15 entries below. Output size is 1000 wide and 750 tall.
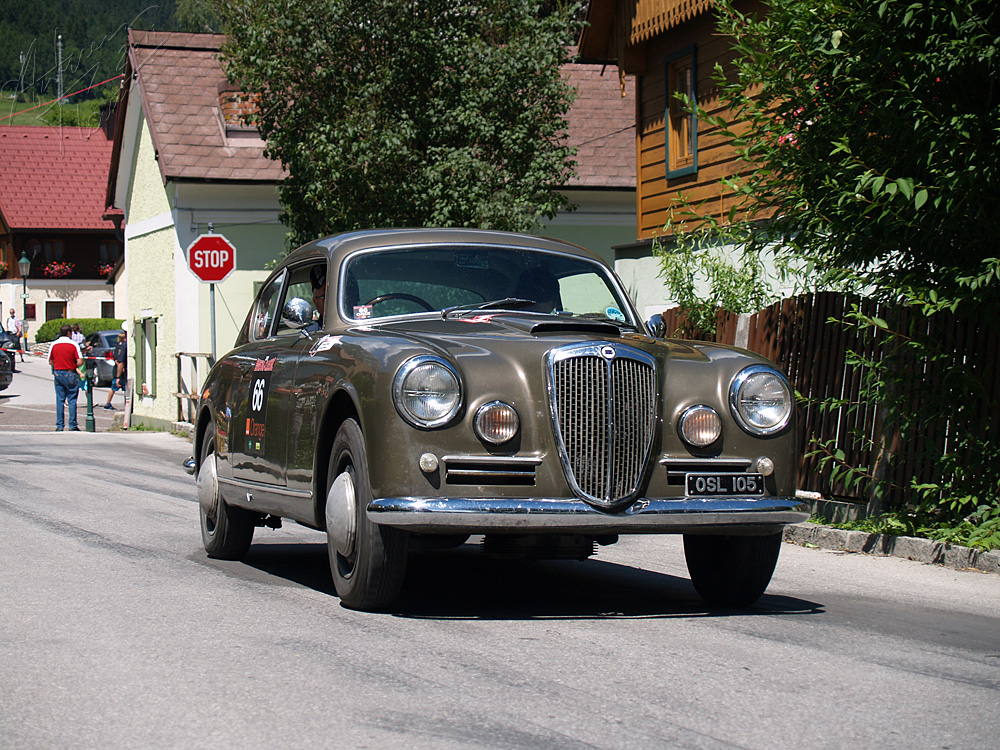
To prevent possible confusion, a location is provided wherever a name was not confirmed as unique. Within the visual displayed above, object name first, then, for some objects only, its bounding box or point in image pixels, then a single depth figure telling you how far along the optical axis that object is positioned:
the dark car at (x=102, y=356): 39.59
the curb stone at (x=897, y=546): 8.45
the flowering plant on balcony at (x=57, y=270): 71.38
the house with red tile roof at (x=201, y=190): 27.05
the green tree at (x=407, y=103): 19.02
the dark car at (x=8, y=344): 36.61
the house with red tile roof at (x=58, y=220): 70.88
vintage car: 5.88
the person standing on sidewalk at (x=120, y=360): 30.86
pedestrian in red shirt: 24.50
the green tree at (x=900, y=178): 8.28
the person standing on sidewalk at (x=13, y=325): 62.06
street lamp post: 59.64
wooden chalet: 17.64
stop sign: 19.92
